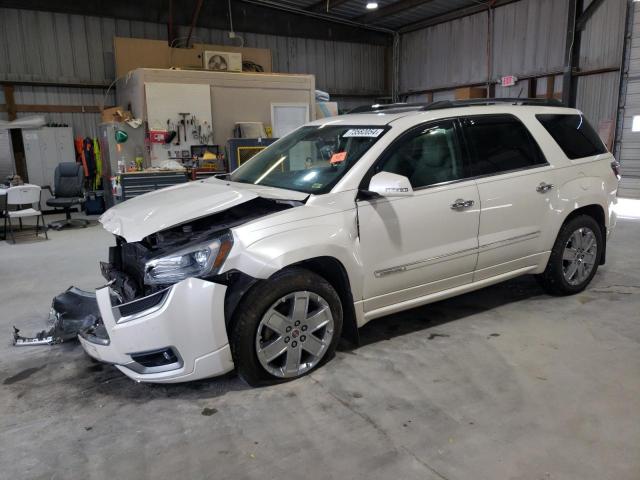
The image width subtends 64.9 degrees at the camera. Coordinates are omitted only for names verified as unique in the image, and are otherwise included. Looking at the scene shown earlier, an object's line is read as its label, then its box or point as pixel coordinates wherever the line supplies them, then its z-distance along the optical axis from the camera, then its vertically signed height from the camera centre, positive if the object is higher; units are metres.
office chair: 9.05 -0.55
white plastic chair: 7.41 -0.62
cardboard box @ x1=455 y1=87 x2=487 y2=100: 13.34 +1.38
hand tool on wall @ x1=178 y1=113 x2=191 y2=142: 9.00 +0.52
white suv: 2.50 -0.50
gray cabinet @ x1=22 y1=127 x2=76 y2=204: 10.71 +0.08
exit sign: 12.77 +1.59
